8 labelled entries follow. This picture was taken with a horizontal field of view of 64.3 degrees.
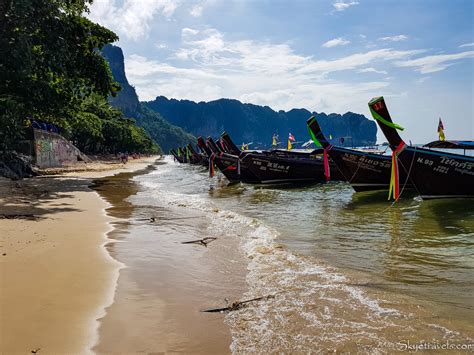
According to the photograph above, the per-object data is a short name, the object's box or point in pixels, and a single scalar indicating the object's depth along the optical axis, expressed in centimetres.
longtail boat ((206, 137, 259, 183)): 2497
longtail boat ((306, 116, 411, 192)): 1747
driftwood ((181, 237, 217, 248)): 793
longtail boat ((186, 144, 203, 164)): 5913
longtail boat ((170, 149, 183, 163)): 8248
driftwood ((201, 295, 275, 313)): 438
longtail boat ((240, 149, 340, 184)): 2403
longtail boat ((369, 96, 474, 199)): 1370
